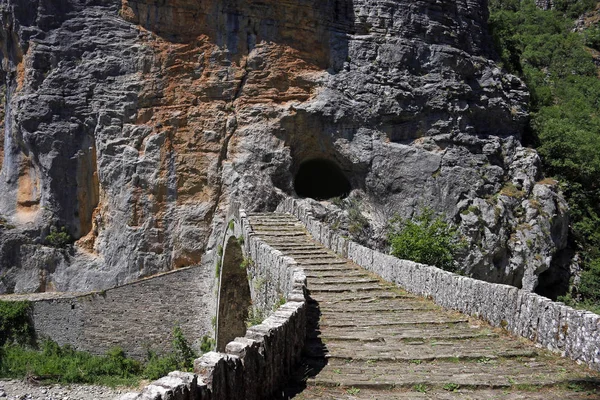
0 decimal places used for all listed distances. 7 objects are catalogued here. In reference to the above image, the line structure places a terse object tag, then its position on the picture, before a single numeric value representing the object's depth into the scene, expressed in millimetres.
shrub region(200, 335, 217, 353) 27377
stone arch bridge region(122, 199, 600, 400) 5910
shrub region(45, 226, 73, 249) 29383
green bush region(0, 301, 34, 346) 27297
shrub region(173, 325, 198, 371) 27281
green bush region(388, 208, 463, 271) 19656
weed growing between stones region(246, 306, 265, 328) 12567
